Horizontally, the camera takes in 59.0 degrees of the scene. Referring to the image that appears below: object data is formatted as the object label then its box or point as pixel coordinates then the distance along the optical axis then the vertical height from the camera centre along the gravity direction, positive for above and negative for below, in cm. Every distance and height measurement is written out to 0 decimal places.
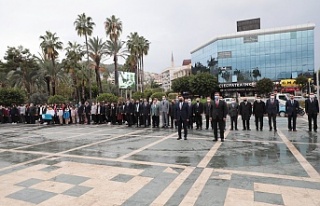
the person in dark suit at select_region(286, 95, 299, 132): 1340 -66
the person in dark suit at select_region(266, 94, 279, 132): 1348 -55
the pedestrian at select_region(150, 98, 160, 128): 1632 -86
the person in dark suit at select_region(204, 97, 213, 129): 1416 -69
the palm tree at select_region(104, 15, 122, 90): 4234 +1075
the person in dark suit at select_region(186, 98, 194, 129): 1441 -127
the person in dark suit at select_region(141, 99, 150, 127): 1684 -76
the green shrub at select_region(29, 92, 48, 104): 3990 +39
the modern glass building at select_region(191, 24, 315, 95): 6600 +1021
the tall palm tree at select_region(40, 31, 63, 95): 4053 +787
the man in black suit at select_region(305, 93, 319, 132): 1303 -67
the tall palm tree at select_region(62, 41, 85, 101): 4122 +579
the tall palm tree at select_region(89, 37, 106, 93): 3800 +671
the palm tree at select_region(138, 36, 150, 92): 5075 +942
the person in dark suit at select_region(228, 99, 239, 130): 1452 -75
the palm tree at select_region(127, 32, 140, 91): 4981 +954
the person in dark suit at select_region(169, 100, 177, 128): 1552 -74
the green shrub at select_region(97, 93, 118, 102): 3146 +16
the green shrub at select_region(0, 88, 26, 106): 3353 +55
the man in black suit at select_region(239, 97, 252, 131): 1454 -72
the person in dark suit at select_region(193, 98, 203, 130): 1539 -87
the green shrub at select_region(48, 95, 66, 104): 3384 +12
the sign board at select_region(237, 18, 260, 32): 7509 +1913
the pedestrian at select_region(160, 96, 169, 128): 1600 -72
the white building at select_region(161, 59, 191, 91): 14645 +1310
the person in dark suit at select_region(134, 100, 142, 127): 1718 -82
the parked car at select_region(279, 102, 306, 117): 2275 -119
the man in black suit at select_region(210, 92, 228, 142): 1086 -67
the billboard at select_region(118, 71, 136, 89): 3862 +264
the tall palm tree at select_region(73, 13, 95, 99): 4019 +1053
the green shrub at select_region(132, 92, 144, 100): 3949 +52
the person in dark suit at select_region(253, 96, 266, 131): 1422 -67
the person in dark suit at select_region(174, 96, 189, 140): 1152 -67
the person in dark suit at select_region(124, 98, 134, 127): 1744 -76
